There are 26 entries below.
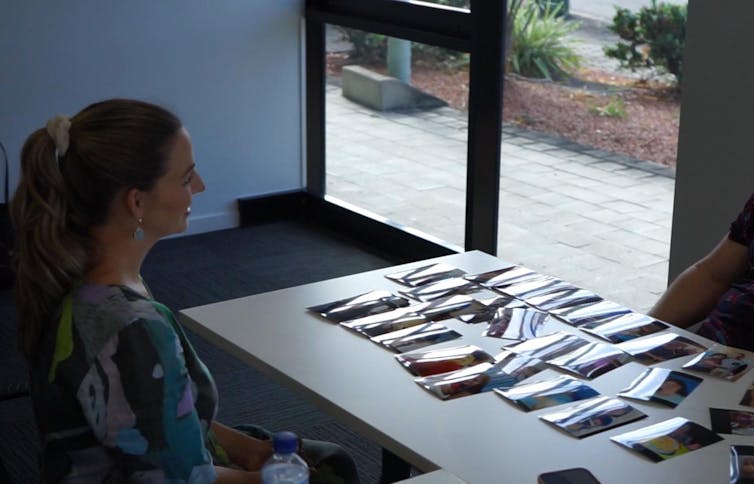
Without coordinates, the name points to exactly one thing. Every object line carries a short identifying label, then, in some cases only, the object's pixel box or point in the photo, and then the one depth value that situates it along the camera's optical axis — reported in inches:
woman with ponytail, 67.9
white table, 70.6
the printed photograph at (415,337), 90.6
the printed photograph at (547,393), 79.6
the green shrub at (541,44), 164.9
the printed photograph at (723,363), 85.4
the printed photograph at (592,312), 96.7
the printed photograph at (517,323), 93.1
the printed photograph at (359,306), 97.3
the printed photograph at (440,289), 102.7
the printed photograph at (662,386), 80.7
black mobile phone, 68.2
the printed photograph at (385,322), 93.7
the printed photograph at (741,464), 68.4
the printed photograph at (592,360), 85.8
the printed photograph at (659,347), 88.8
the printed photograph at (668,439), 72.1
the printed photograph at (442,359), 85.7
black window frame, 172.6
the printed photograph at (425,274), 106.8
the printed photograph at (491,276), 106.0
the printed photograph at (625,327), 93.2
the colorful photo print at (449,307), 97.7
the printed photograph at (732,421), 75.5
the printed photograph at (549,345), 88.9
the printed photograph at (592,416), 75.6
